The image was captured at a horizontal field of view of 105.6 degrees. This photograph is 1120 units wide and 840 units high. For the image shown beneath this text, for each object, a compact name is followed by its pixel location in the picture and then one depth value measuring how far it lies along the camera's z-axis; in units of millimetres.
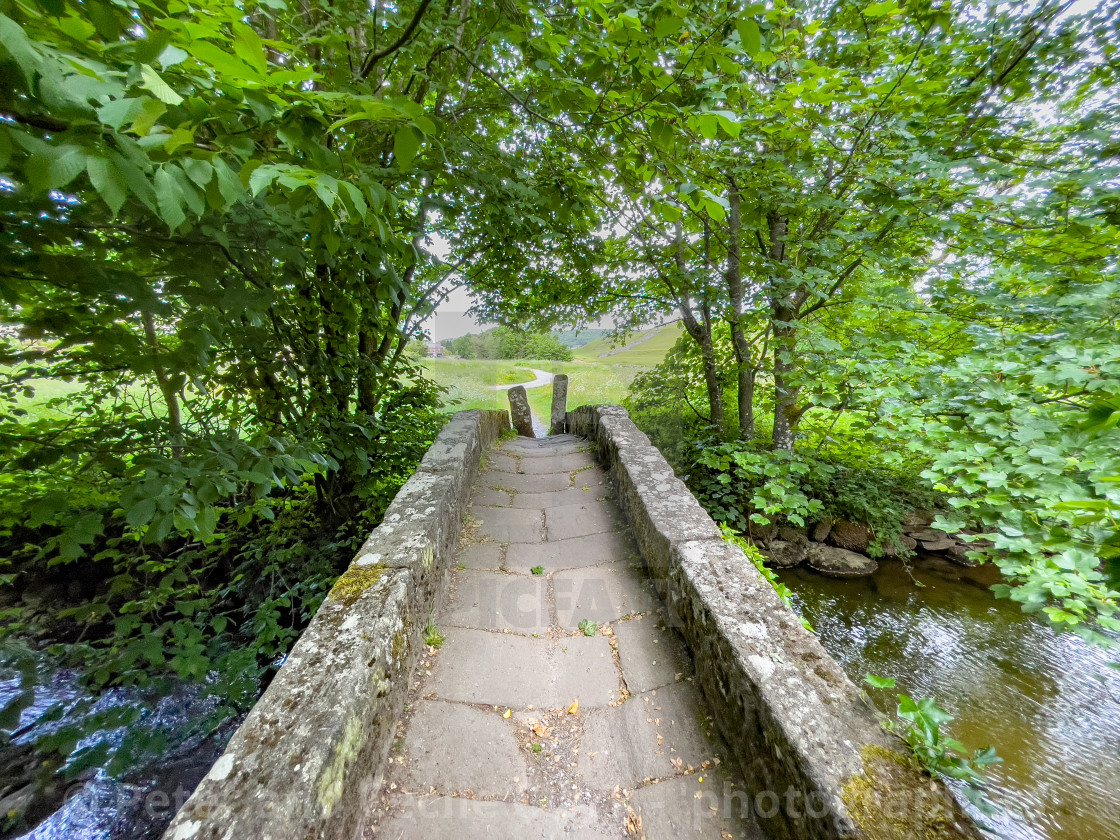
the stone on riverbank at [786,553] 6352
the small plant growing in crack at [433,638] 2016
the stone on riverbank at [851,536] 6387
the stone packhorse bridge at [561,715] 1078
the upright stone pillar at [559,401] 10859
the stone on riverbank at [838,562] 6211
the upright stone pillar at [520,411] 9659
